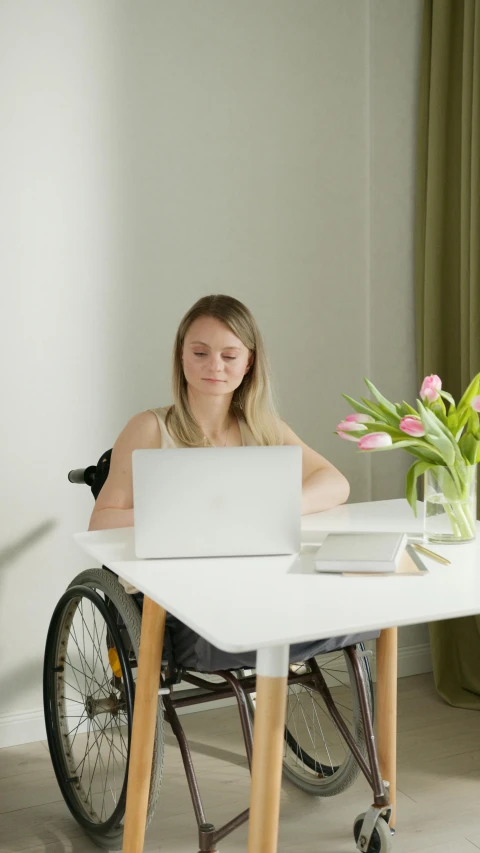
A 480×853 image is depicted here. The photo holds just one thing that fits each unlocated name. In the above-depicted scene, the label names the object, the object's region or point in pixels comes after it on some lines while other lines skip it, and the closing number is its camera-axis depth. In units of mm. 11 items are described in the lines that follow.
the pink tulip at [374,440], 1629
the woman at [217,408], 2023
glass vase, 1715
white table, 1260
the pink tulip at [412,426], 1655
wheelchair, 1761
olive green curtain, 2701
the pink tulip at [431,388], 1725
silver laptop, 1571
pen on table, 1595
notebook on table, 1517
